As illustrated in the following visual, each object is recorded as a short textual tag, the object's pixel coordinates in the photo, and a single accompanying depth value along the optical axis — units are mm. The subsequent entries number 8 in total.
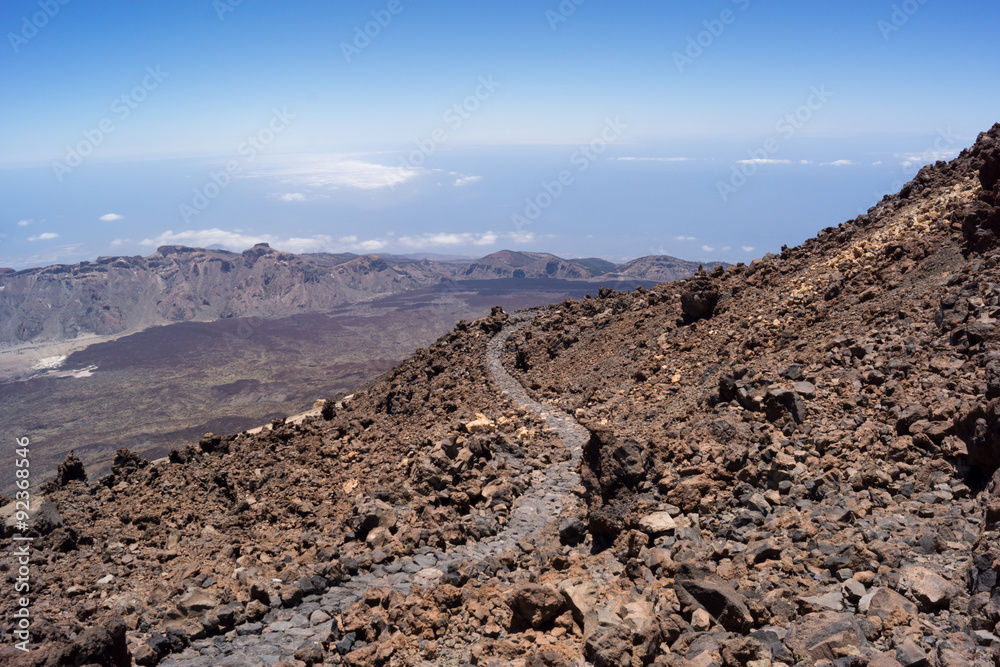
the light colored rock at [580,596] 7441
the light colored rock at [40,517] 12281
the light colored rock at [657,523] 9531
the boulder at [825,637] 5660
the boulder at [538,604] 7645
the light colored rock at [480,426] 17531
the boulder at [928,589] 5973
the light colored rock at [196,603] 9484
